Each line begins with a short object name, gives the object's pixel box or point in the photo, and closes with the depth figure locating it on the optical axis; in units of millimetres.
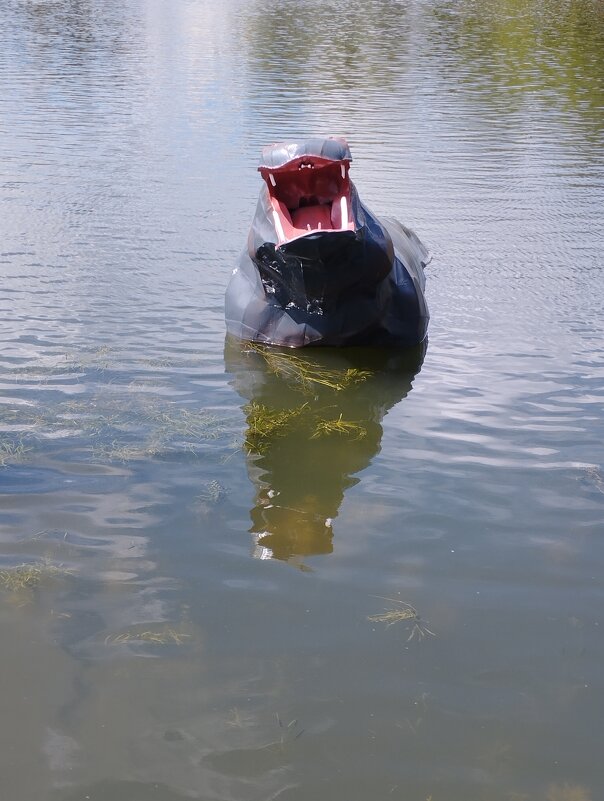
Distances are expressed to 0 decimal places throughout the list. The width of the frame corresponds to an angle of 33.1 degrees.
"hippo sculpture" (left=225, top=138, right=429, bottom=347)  7496
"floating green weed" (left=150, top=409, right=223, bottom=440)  6766
